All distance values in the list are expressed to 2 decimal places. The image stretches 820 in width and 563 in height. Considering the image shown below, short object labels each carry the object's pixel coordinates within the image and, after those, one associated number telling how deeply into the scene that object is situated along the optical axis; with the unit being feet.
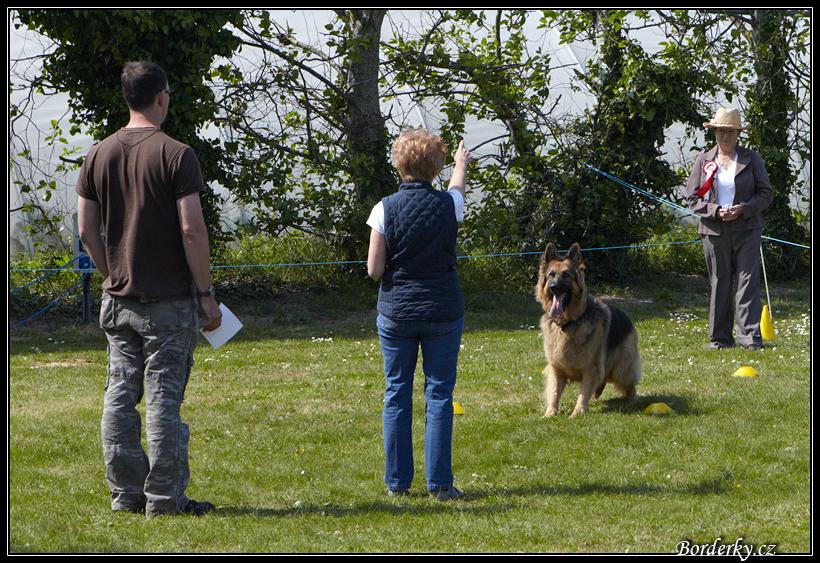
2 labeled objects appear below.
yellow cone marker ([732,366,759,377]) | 44.19
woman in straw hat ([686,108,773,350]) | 50.34
